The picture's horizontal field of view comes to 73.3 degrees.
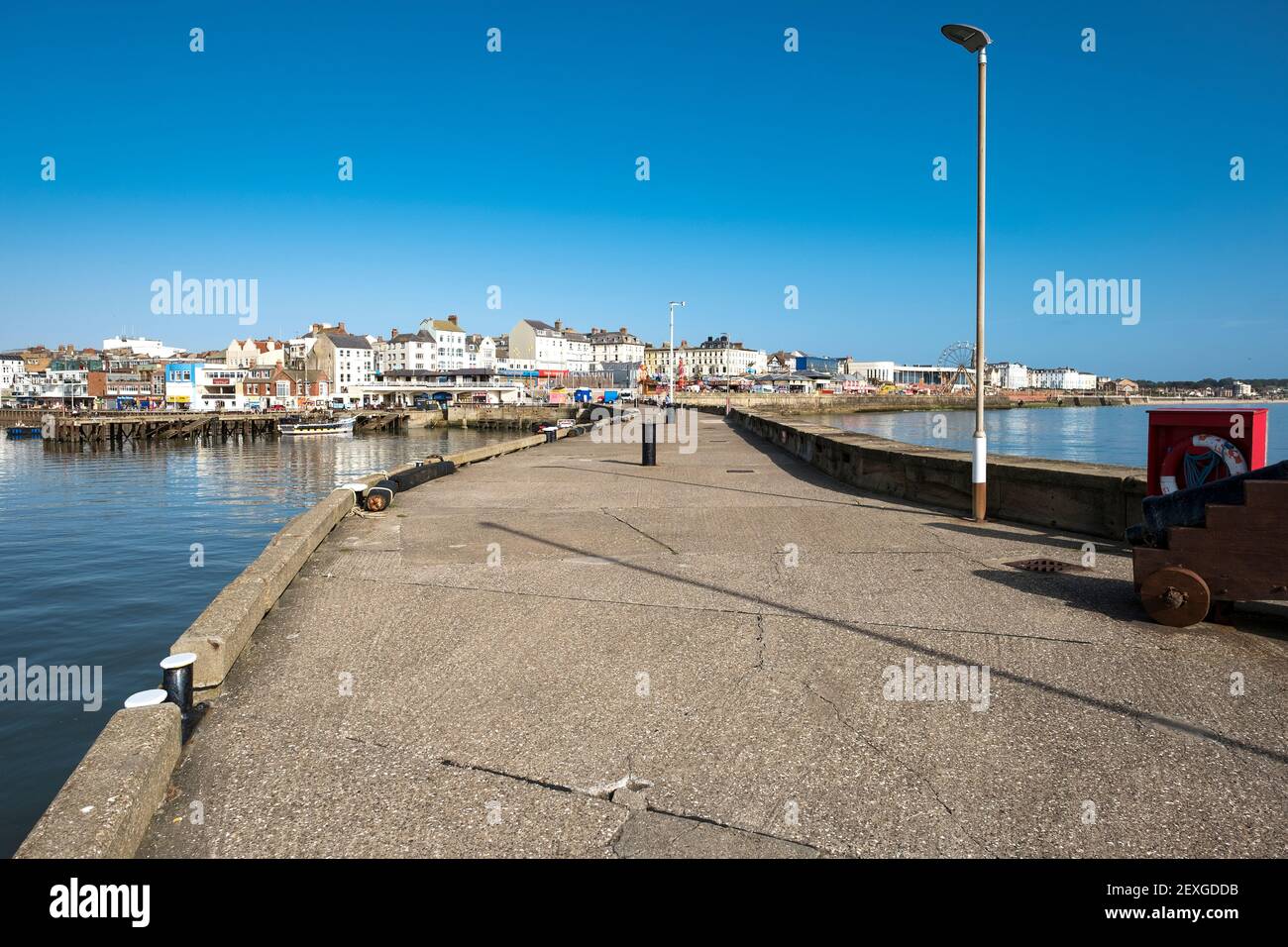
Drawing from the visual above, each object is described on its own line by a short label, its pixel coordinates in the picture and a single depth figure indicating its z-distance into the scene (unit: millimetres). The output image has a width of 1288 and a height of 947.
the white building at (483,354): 170500
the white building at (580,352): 182688
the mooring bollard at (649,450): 22156
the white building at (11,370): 168250
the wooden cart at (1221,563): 5902
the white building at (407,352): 164375
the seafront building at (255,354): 169000
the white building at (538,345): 165000
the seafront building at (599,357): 196625
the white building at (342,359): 150750
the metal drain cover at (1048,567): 8532
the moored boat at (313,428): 81125
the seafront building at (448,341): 169625
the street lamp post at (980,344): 10984
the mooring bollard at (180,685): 5082
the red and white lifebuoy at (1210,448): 7949
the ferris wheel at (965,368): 161950
